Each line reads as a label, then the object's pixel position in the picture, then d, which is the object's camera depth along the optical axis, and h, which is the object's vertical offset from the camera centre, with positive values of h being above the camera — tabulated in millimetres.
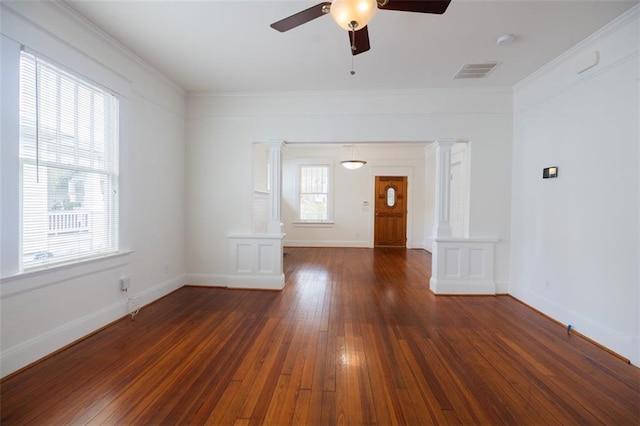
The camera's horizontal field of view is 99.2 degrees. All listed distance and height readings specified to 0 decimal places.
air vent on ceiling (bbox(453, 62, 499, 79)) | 3150 +1696
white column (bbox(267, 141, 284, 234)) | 4070 +319
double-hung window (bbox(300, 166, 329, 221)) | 7934 +488
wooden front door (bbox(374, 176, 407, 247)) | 7910 -43
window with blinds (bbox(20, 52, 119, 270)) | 2086 +358
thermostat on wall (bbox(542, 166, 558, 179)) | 3037 +457
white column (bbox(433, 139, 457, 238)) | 3898 +334
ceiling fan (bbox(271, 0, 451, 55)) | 1501 +1273
